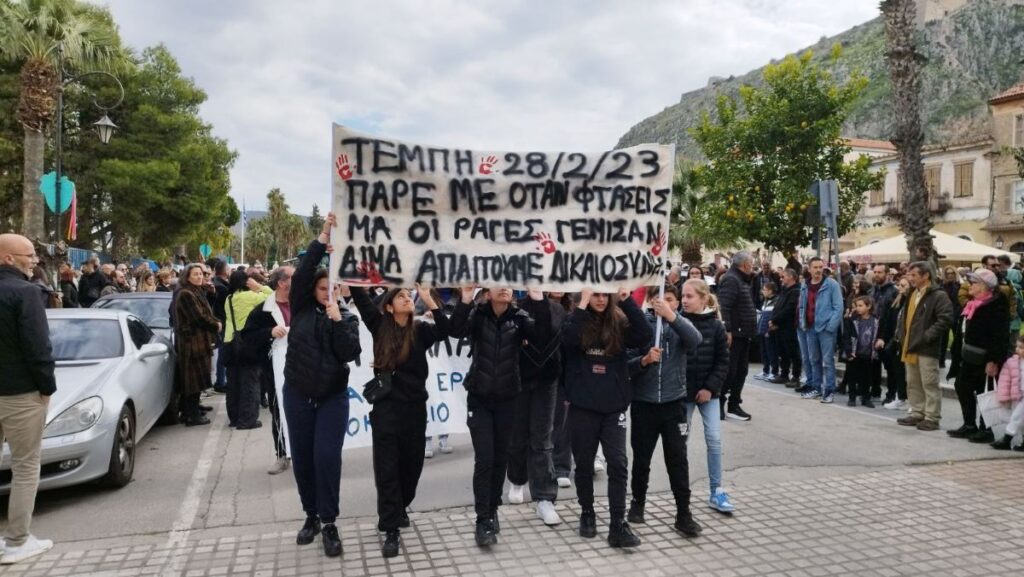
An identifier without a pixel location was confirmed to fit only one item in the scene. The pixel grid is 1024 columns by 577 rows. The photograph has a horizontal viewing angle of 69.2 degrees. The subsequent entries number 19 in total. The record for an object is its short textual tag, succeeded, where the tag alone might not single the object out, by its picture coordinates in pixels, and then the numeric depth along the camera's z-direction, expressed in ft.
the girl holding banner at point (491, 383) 16.14
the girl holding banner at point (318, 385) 15.66
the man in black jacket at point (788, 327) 37.93
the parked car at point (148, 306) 35.04
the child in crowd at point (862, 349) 32.83
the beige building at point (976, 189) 138.21
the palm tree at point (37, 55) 53.67
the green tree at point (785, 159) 65.82
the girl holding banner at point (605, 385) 16.07
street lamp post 55.52
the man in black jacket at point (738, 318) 30.12
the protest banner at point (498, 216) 15.66
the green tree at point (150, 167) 105.91
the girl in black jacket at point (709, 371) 18.01
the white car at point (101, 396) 18.35
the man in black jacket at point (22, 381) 14.90
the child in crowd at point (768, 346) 41.32
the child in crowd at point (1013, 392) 24.36
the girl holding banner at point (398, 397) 15.67
